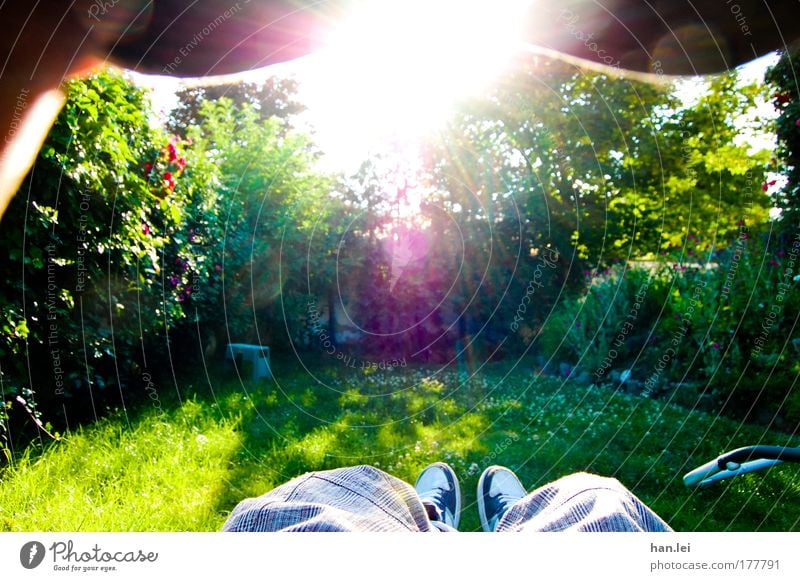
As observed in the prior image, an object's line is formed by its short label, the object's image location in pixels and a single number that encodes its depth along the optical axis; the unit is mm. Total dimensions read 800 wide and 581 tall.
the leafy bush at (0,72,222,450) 1395
